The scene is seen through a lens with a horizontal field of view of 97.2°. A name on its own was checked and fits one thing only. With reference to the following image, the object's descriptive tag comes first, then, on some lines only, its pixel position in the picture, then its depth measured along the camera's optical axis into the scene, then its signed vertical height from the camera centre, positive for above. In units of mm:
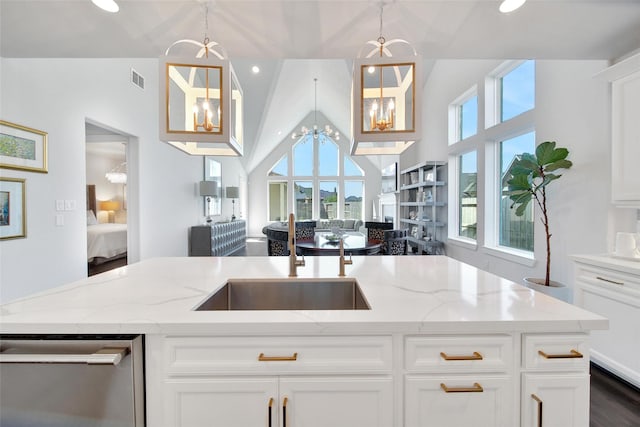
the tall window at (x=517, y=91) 3201 +1440
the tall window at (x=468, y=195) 4359 +221
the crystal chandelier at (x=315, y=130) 6787 +2050
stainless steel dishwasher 919 -587
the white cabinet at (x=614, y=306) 1767 -662
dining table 3568 -501
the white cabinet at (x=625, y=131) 1844 +525
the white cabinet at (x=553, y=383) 939 -581
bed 4648 -581
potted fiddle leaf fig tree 2463 +359
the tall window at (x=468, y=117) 4354 +1490
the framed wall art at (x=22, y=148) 2261 +528
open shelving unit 5152 +49
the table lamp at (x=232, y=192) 7359 +444
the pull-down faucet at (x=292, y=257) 1526 -262
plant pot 2520 -735
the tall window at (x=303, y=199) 10383 +365
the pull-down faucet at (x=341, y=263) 1514 -294
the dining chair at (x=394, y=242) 4105 -520
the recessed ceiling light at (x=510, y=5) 1659 +1220
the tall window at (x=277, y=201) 10453 +293
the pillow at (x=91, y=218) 6086 -201
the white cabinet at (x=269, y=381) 929 -569
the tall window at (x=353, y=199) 10281 +358
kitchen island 928 -526
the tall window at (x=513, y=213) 3285 -52
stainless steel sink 1494 -453
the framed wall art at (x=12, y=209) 2266 +2
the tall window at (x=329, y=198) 10328 +395
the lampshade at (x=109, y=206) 6855 +77
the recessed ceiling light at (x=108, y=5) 1677 +1242
